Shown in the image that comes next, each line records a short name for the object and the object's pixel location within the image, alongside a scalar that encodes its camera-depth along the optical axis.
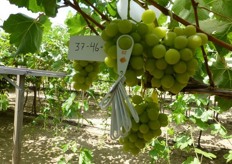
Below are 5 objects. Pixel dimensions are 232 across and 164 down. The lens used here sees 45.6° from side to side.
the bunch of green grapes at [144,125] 0.54
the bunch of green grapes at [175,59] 0.44
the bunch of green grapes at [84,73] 0.65
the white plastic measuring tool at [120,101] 0.46
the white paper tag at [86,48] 0.56
